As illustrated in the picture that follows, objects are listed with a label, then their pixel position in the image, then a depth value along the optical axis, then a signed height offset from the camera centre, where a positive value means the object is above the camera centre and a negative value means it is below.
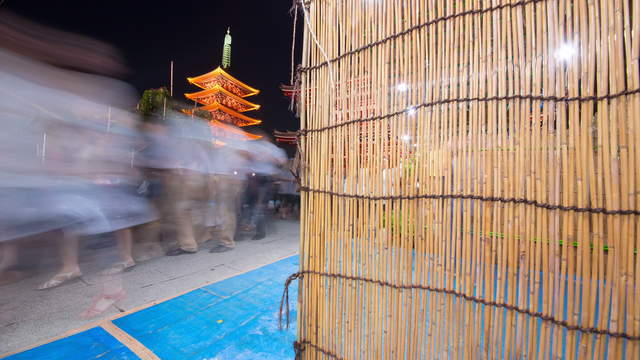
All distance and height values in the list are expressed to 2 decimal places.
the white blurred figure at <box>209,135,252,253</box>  4.91 +0.03
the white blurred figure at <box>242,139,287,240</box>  5.88 +0.08
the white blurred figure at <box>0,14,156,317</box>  2.67 +0.44
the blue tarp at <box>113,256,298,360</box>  1.85 -1.05
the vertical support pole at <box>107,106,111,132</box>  3.41 +0.80
